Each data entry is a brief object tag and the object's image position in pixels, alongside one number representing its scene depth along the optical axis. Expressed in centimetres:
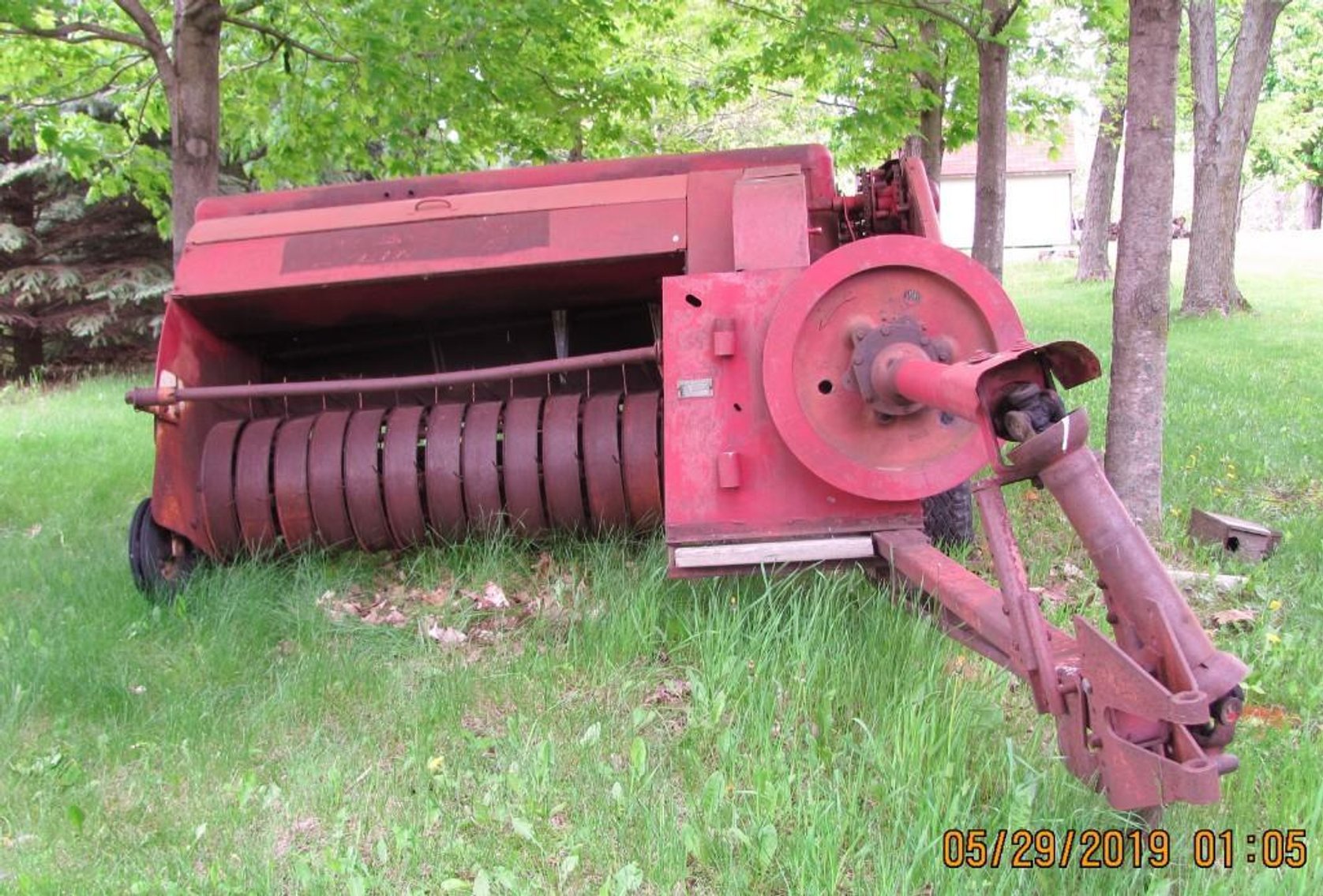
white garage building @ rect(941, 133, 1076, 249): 4091
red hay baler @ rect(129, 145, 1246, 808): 199
